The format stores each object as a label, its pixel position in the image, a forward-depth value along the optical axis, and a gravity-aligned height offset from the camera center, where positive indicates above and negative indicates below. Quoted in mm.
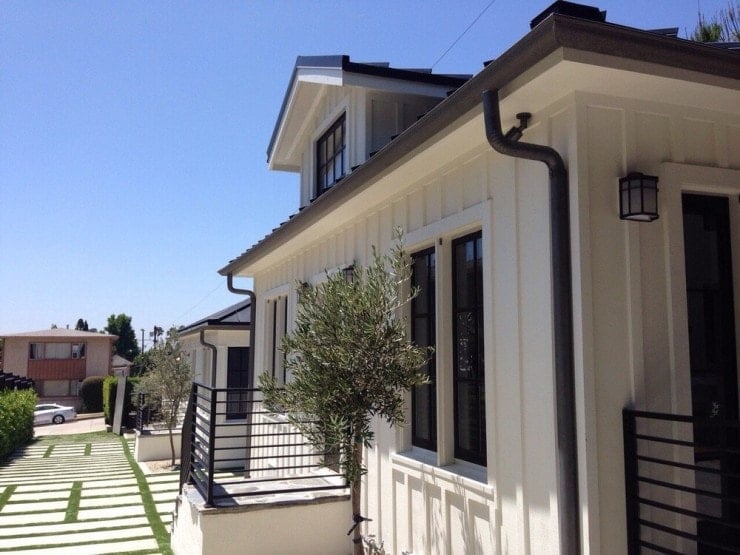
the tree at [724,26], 12617 +6728
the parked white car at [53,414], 30722 -2829
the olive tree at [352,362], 4215 -30
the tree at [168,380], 15547 -578
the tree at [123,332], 73875 +2965
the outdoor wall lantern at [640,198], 3229 +827
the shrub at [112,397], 25109 -1728
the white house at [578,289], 3127 +400
